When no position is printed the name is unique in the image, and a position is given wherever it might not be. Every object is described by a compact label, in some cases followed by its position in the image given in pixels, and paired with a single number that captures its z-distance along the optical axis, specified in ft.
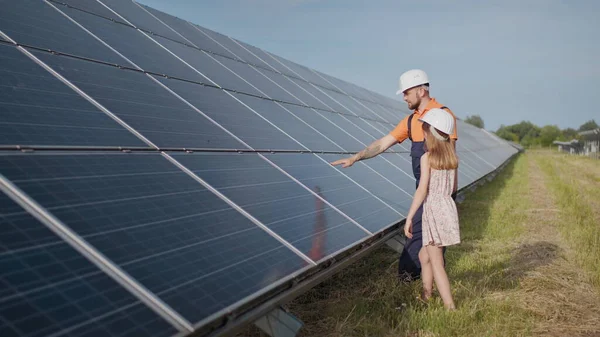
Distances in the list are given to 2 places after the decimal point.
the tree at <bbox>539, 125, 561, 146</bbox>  472.85
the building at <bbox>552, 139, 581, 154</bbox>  268.82
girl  18.13
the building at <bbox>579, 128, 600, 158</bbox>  184.04
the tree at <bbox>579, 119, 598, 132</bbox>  589.28
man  20.51
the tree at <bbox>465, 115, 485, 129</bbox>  620.16
